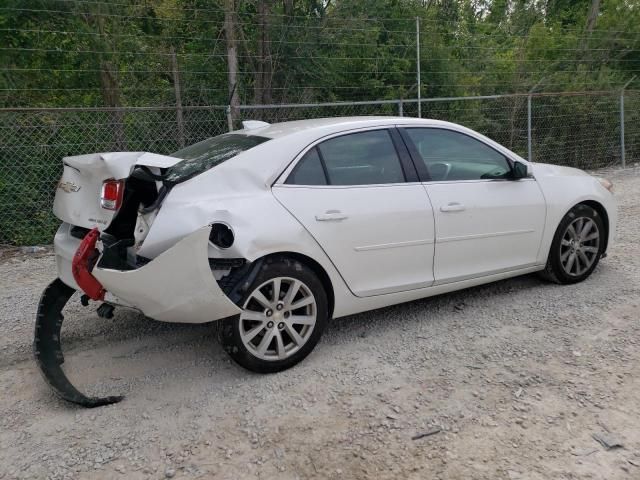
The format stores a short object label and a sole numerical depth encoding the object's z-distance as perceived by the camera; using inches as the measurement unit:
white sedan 125.6
